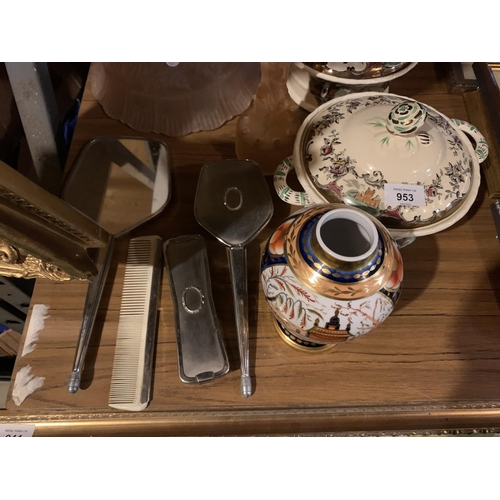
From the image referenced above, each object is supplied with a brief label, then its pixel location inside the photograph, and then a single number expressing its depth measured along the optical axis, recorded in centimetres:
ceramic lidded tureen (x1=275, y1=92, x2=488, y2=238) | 47
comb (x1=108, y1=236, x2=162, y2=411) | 50
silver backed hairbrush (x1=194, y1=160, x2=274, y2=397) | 54
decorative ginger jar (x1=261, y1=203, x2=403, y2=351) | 37
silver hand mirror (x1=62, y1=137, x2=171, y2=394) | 60
